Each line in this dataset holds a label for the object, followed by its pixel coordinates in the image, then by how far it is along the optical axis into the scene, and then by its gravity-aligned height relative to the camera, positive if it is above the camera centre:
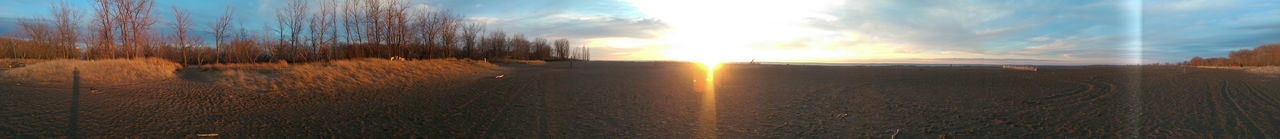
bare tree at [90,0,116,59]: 19.53 +1.25
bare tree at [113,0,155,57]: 19.62 +1.37
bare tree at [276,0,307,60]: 30.03 +1.35
